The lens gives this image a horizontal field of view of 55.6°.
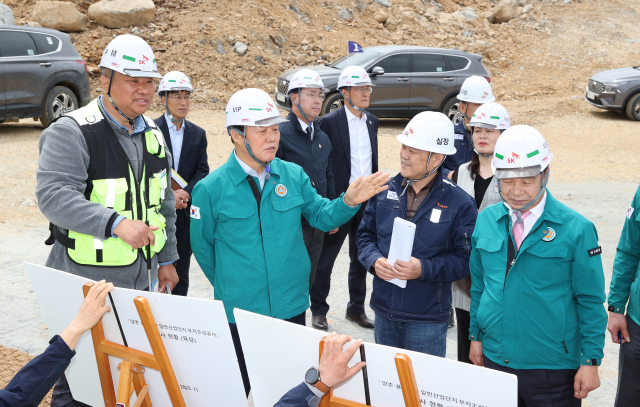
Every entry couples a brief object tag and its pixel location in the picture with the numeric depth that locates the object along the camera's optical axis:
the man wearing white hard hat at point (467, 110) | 5.56
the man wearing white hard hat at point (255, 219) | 3.73
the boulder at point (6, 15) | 16.77
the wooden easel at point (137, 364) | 2.99
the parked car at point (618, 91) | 15.92
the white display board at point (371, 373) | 2.29
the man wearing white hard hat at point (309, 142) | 5.42
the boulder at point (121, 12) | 19.41
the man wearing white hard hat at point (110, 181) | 3.30
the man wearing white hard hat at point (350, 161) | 5.79
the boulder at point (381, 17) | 23.71
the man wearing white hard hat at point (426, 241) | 3.74
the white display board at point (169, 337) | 2.92
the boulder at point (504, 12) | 26.36
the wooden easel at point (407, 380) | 2.38
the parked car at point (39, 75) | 11.87
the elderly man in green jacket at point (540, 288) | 3.10
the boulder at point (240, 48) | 18.52
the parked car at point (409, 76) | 15.08
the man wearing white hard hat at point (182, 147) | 5.57
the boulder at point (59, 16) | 18.88
